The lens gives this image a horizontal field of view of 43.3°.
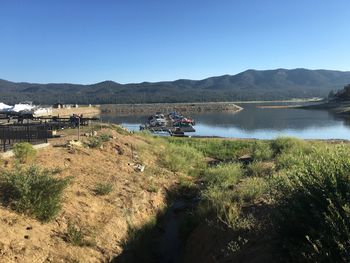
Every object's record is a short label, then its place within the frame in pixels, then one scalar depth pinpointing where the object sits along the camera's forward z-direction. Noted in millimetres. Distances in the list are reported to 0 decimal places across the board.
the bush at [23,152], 15555
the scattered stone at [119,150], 23931
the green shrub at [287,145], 27125
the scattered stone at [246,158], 28256
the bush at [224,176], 18406
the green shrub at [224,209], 11625
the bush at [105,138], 25047
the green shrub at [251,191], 14094
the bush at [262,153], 26814
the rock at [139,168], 20906
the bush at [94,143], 22528
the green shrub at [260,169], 19562
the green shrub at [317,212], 7188
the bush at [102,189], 15102
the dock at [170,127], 74350
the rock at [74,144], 20838
